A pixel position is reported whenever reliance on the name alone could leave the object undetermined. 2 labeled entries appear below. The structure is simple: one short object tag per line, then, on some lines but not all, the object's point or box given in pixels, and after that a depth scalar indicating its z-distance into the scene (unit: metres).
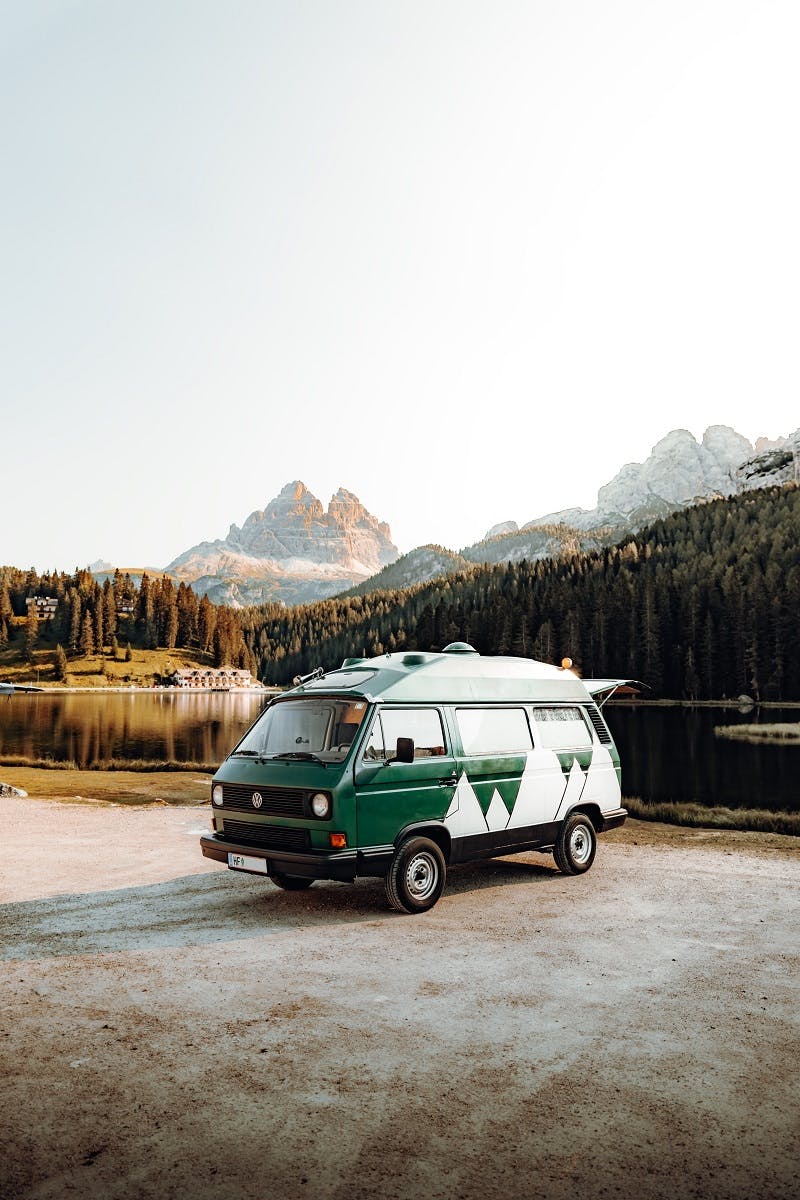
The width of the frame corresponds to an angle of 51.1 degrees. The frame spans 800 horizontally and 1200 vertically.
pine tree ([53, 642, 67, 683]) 190.38
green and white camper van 10.90
